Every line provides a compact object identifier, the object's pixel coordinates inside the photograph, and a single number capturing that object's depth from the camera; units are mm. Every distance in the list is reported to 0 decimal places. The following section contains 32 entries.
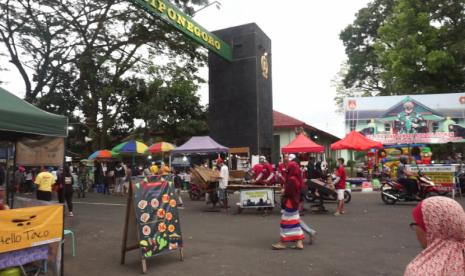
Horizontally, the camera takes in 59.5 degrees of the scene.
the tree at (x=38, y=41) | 24062
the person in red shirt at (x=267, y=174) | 13375
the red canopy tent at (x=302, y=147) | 18406
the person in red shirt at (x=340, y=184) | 12109
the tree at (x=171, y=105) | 28594
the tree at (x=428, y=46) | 26375
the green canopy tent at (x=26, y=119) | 5613
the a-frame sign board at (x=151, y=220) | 6410
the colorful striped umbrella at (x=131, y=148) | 22188
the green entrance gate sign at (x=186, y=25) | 16359
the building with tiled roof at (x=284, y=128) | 31078
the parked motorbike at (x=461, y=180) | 15602
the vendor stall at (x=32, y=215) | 5055
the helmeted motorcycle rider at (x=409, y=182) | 13500
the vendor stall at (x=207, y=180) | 14094
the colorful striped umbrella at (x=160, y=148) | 21938
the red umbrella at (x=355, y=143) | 19641
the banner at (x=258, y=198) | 12797
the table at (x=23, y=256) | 4984
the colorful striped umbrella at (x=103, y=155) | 23609
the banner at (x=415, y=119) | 25484
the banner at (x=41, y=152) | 6984
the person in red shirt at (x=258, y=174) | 13453
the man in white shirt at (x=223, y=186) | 13530
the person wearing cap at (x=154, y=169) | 16120
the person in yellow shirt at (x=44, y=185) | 11117
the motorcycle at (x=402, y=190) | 13422
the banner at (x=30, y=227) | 4995
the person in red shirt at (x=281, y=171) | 13811
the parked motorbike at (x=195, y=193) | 17859
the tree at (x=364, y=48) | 40312
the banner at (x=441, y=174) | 14555
